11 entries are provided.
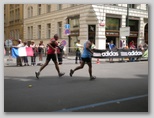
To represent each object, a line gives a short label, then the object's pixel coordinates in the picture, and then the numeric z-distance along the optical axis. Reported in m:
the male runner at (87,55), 7.18
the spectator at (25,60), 10.91
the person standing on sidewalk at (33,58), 9.57
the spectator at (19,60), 10.91
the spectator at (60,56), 9.32
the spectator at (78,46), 7.28
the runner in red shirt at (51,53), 7.49
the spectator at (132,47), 9.05
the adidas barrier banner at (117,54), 11.78
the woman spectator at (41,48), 8.24
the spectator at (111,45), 8.14
